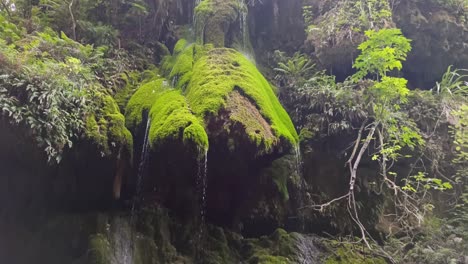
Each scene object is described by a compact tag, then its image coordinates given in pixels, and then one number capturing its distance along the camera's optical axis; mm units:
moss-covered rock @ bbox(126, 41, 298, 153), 5457
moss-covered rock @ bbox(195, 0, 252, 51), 8188
